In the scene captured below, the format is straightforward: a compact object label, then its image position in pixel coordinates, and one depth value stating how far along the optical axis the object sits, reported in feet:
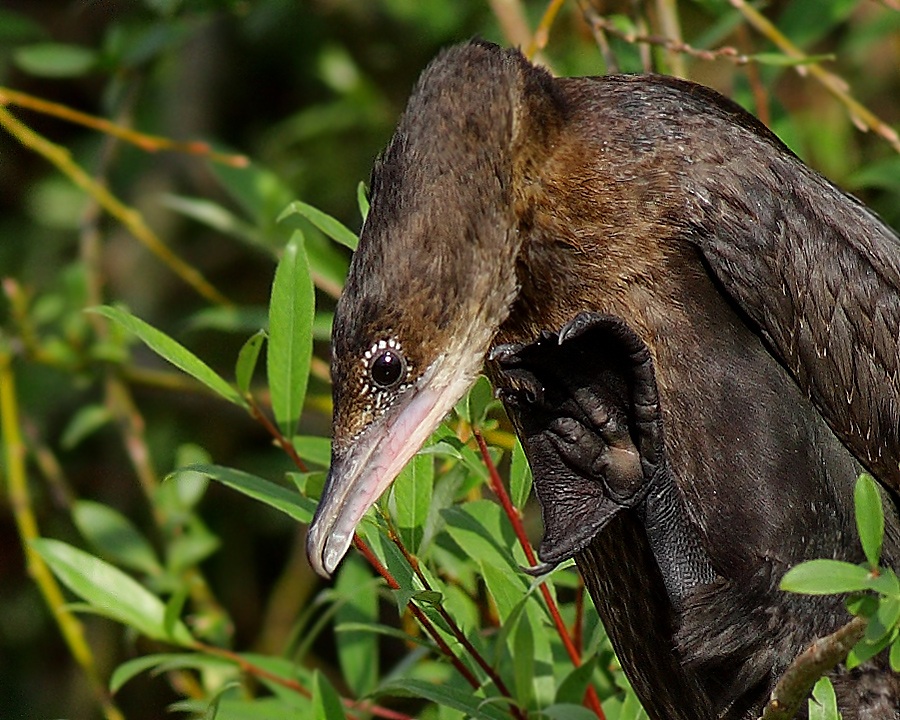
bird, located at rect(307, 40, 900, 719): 14.47
